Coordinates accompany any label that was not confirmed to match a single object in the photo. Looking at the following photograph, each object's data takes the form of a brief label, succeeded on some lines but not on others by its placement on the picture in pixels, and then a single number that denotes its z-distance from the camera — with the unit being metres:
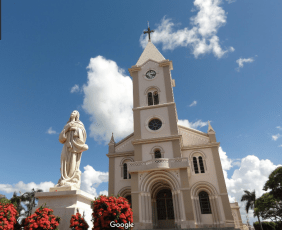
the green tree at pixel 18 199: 31.19
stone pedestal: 4.87
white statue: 5.51
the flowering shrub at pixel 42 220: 4.38
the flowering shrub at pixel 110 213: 4.58
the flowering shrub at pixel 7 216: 4.38
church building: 18.67
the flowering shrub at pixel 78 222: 4.44
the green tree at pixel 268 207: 31.14
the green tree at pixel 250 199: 40.72
